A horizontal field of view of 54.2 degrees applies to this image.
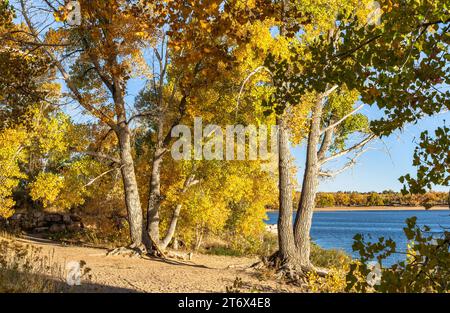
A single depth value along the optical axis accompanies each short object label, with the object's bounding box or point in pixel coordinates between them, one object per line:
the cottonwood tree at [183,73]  6.91
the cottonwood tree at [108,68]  14.14
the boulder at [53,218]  27.17
